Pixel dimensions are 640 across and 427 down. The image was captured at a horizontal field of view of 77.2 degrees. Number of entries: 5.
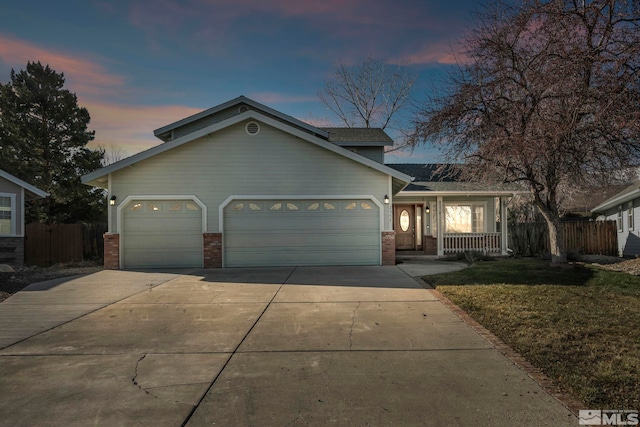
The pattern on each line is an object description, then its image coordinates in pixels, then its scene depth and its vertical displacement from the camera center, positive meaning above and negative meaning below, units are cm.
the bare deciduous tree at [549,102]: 784 +273
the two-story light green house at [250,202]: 1317 +80
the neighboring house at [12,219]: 1476 +40
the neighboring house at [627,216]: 2009 +29
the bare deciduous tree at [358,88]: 2859 +1029
